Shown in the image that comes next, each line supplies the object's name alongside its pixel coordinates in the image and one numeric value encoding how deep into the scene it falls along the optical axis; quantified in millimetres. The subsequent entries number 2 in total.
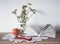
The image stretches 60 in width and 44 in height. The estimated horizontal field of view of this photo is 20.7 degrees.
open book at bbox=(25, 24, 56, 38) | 1700
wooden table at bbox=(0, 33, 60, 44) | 1528
